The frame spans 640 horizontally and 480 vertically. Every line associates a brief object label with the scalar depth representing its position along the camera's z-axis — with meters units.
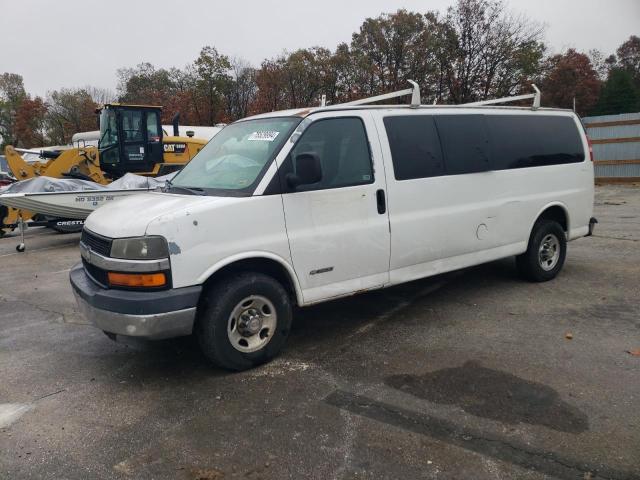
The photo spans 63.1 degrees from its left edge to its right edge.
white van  3.80
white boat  10.09
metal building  19.78
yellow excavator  13.59
